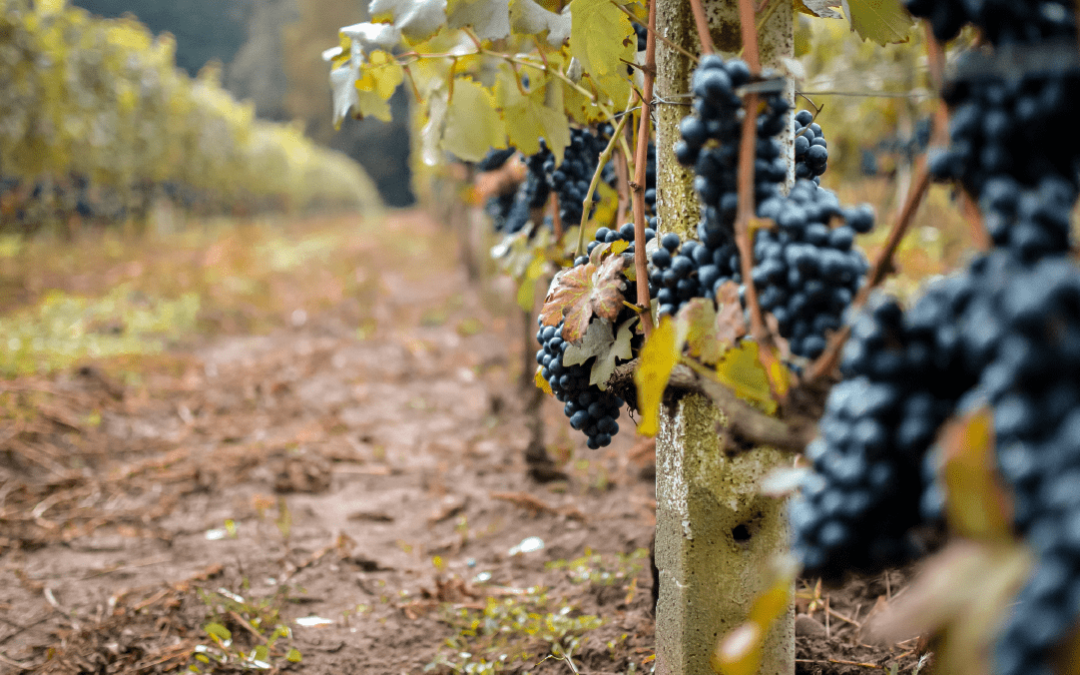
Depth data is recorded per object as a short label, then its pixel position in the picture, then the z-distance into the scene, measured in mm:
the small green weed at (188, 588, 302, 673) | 1396
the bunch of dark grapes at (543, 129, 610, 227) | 1528
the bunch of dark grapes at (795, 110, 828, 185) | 1150
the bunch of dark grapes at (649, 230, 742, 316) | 1078
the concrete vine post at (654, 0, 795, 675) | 1167
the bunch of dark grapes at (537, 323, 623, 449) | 1237
